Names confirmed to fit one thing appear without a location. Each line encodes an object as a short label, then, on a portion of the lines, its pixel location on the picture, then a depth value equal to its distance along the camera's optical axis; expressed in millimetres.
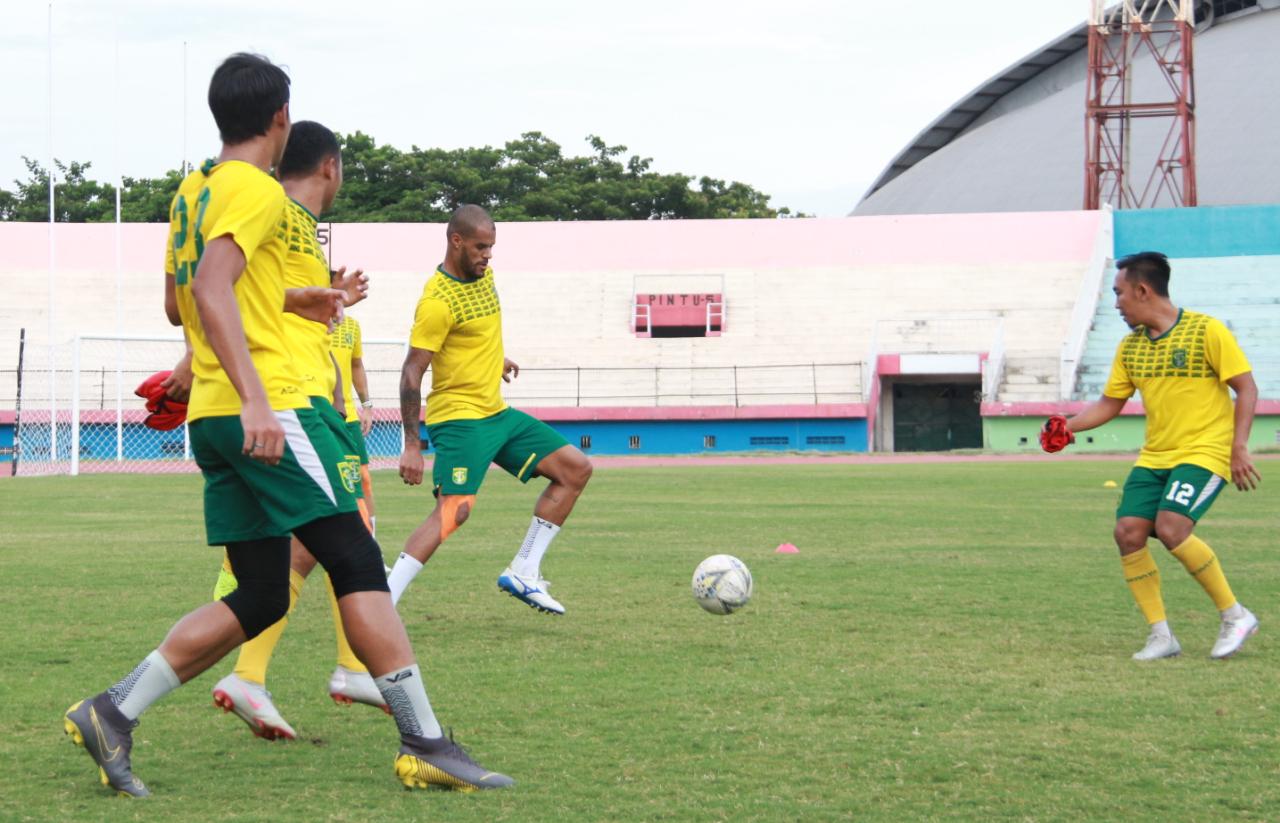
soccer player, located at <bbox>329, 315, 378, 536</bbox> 7684
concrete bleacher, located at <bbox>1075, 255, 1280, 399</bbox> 37562
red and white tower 49844
